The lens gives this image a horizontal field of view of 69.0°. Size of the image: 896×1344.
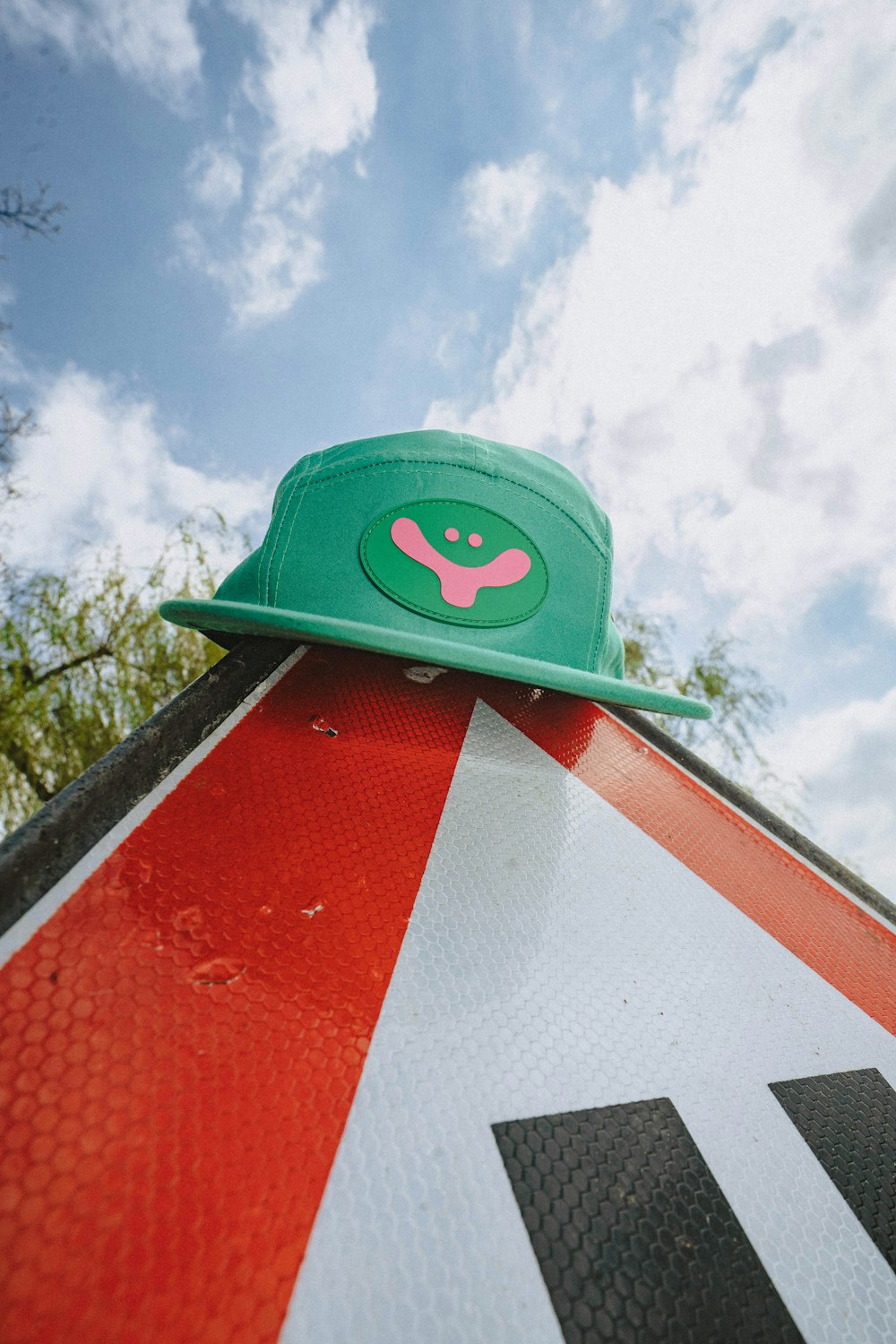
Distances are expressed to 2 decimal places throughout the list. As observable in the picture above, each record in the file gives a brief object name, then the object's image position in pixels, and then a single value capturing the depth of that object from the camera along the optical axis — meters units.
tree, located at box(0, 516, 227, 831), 3.27
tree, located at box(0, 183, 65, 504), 3.07
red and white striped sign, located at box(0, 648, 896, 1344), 0.12
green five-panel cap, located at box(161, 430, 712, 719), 0.24
